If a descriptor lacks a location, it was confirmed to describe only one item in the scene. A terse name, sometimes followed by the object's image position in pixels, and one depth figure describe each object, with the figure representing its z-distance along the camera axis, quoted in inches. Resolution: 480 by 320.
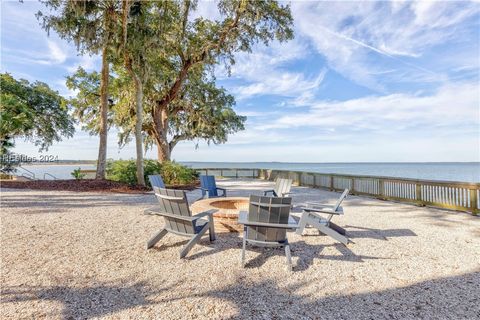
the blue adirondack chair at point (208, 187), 296.8
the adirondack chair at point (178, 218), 135.6
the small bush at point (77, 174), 515.5
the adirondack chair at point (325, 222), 155.9
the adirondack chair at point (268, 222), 129.0
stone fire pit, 179.2
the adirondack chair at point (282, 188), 258.5
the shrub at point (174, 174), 504.8
